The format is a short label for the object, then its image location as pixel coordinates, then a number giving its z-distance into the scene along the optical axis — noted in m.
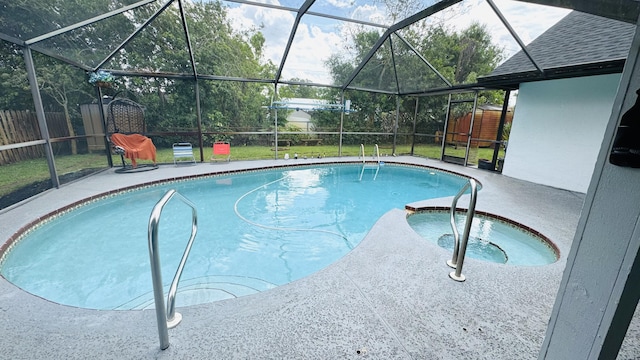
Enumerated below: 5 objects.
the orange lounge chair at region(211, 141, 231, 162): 7.99
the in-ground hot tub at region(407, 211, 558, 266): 3.32
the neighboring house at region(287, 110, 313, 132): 13.30
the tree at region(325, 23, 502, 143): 7.99
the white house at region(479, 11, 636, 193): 5.21
